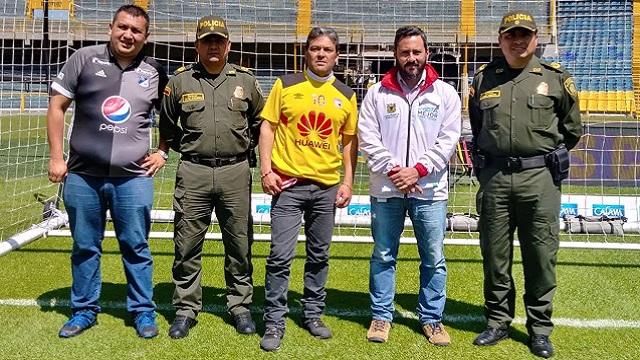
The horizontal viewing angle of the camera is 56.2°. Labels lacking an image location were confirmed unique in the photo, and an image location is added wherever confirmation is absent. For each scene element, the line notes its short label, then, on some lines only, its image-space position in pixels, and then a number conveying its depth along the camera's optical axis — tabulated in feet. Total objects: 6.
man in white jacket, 11.23
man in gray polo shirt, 11.48
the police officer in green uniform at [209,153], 11.68
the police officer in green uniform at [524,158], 11.05
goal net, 20.92
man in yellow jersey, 11.42
